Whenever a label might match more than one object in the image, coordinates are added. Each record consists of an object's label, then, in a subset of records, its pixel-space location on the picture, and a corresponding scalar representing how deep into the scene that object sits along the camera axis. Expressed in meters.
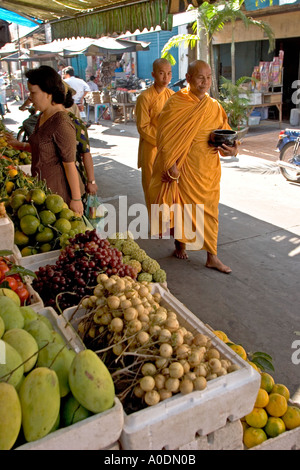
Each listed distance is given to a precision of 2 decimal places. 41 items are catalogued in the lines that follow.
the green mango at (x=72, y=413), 1.08
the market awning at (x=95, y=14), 4.79
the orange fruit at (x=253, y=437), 1.59
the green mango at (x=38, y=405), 0.98
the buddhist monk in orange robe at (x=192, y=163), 3.71
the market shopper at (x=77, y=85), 11.09
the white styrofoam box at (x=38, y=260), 2.11
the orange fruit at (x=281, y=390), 1.78
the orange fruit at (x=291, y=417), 1.67
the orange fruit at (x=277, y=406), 1.68
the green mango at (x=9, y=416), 0.93
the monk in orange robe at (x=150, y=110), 4.80
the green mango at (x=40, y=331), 1.19
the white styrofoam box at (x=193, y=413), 1.13
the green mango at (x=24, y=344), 1.09
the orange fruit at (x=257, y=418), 1.63
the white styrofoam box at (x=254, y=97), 10.30
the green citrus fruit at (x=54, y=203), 2.42
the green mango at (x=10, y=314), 1.20
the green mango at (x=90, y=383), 1.04
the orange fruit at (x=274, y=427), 1.63
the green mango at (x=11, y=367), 1.02
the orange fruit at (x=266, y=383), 1.78
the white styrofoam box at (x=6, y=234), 2.03
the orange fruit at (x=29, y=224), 2.31
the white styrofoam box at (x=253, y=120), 11.14
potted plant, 9.85
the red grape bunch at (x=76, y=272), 1.80
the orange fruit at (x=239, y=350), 1.79
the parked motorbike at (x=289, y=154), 6.51
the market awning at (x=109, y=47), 13.96
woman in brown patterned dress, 2.88
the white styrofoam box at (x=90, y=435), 0.99
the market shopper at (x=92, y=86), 15.72
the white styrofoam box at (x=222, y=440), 1.26
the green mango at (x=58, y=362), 1.13
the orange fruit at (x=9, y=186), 2.83
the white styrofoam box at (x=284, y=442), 1.48
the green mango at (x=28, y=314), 1.29
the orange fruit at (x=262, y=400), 1.69
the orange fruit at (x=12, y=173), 3.04
